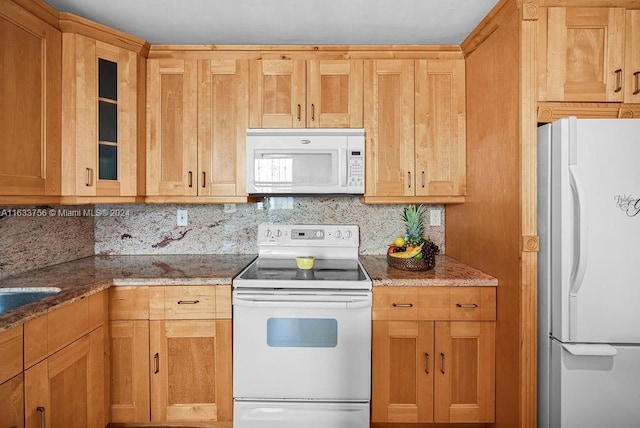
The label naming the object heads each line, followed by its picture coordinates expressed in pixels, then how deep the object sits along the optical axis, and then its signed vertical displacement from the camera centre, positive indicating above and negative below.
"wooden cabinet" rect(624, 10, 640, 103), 1.62 +0.76
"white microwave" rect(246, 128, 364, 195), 2.16 +0.31
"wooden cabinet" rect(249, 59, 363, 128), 2.20 +0.75
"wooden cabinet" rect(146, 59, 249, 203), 2.20 +0.52
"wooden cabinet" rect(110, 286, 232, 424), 1.85 -0.78
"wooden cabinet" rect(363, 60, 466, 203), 2.21 +0.54
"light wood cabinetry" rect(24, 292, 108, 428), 1.34 -0.69
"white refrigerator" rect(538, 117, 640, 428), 1.46 -0.27
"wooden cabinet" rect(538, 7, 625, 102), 1.62 +0.75
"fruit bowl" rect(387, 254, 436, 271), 2.07 -0.33
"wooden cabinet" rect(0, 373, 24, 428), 1.20 -0.69
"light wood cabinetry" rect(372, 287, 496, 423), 1.86 -0.79
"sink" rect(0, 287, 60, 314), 1.65 -0.41
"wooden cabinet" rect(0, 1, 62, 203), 1.54 +0.51
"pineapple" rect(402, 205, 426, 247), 2.40 -0.10
